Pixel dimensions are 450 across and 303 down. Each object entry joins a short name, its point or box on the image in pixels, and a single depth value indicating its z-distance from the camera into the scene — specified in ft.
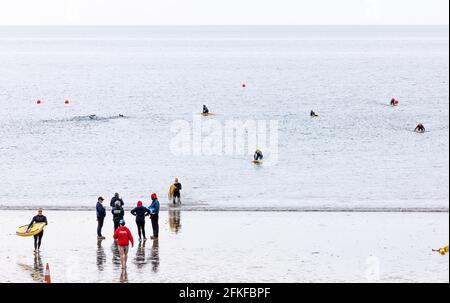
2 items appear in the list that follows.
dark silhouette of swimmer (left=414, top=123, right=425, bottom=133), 256.73
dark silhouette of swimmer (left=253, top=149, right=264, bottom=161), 183.41
